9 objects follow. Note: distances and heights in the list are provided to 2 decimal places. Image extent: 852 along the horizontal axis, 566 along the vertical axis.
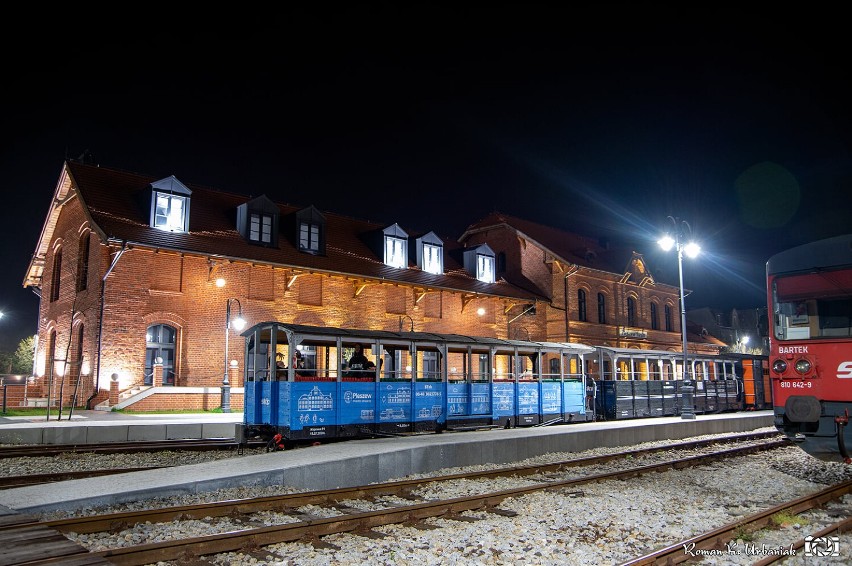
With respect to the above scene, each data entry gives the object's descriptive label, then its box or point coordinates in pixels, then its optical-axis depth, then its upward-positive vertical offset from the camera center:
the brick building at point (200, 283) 23.59 +4.02
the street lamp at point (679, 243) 23.98 +4.81
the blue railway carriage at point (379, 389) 14.58 -0.33
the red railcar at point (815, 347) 10.33 +0.44
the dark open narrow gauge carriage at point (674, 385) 24.42 -0.41
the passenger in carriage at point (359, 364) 15.82 +0.30
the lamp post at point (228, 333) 24.45 +1.70
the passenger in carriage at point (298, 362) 14.68 +0.33
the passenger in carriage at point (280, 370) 14.84 +0.15
